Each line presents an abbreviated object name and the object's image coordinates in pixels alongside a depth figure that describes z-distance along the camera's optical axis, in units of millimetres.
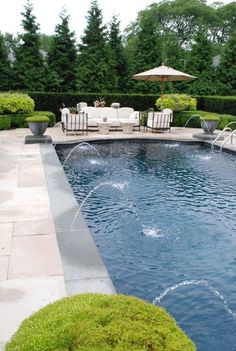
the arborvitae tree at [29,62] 21891
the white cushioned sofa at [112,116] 15865
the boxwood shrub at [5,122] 15630
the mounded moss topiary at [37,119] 12531
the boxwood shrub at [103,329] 1657
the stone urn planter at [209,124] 14086
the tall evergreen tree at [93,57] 22688
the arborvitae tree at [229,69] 23797
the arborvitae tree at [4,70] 22078
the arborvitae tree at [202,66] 23453
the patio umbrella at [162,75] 15688
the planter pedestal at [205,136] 13645
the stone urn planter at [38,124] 12555
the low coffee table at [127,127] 15133
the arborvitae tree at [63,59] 22547
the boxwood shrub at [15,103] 15648
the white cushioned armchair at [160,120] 15191
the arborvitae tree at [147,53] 23219
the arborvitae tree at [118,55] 24016
